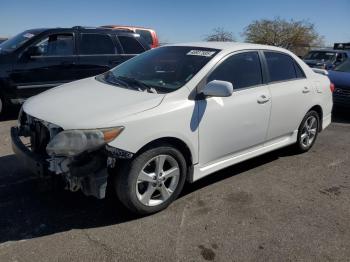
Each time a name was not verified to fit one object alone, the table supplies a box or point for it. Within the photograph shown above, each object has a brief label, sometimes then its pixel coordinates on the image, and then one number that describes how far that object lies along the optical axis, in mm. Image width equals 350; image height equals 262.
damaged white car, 3107
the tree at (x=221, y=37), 28056
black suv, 6824
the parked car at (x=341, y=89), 8180
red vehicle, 11463
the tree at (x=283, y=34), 28625
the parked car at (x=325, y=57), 15376
